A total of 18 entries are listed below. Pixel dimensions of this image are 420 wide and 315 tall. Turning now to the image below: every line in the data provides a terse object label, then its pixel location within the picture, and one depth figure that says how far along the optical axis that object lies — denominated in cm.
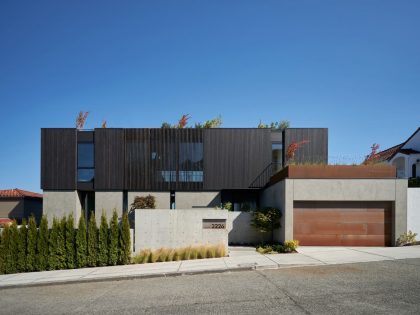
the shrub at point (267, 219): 1752
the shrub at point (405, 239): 1614
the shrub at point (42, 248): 1481
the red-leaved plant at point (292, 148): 2373
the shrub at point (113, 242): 1501
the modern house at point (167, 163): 2525
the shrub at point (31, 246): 1482
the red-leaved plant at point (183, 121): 3306
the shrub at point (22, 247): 1480
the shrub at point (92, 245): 1497
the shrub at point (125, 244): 1512
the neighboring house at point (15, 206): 3266
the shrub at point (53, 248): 1483
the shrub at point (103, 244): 1500
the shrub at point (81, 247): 1491
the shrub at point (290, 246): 1541
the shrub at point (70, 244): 1491
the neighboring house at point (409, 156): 3003
